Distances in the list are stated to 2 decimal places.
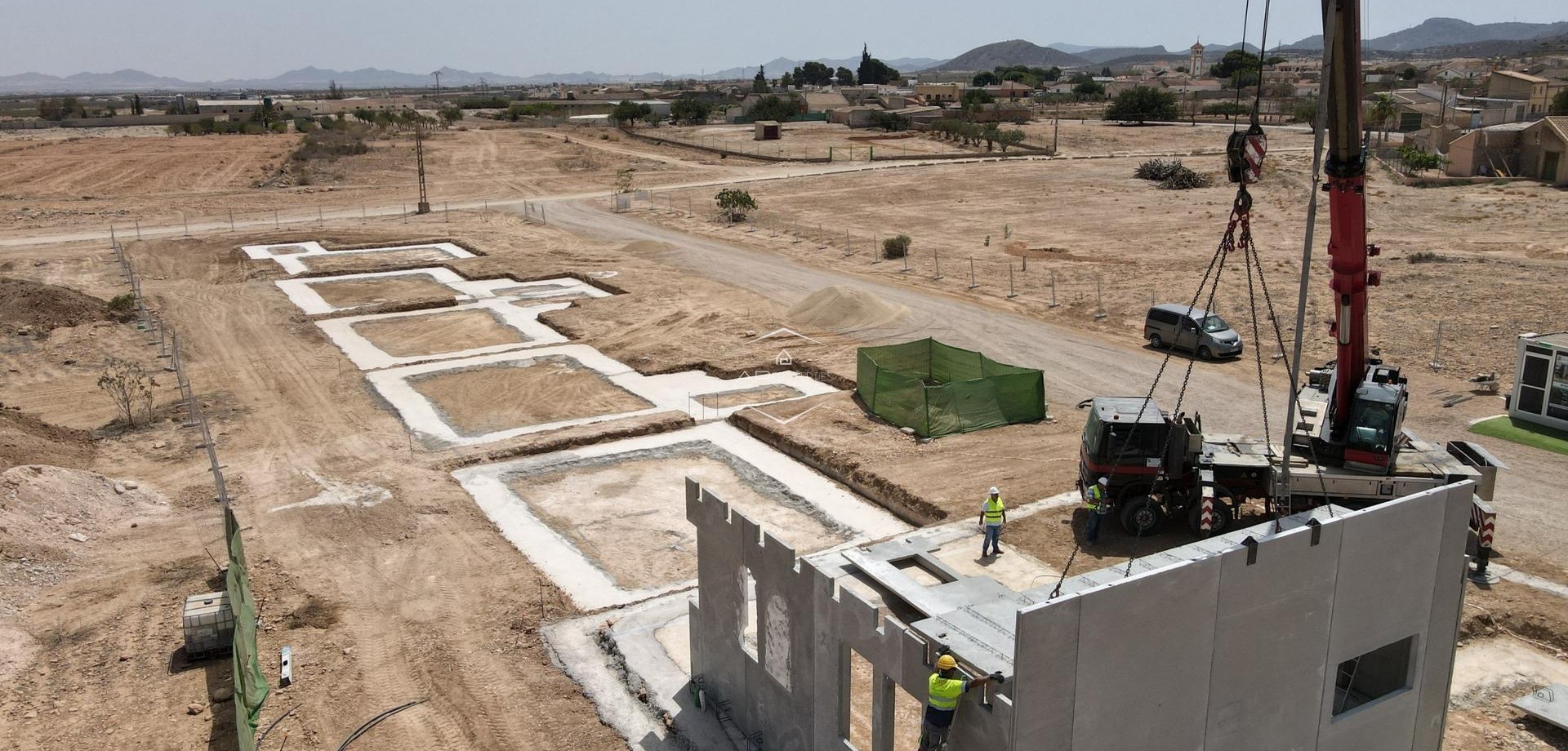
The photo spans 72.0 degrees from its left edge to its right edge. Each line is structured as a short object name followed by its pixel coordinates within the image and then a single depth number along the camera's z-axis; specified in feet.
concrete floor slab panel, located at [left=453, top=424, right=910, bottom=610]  59.21
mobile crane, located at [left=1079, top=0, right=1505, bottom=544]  56.08
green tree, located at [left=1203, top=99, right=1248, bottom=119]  433.48
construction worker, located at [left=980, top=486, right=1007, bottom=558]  57.67
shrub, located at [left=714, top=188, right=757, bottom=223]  192.41
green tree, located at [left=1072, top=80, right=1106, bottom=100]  601.62
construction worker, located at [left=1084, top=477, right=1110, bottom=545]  58.23
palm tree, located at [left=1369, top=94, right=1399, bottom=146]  258.16
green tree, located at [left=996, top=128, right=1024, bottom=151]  304.63
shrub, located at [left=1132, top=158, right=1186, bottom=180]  229.66
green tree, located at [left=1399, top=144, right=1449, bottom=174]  218.38
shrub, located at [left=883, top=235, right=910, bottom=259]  154.20
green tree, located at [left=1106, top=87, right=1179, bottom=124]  409.90
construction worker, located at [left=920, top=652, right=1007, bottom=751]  30.58
